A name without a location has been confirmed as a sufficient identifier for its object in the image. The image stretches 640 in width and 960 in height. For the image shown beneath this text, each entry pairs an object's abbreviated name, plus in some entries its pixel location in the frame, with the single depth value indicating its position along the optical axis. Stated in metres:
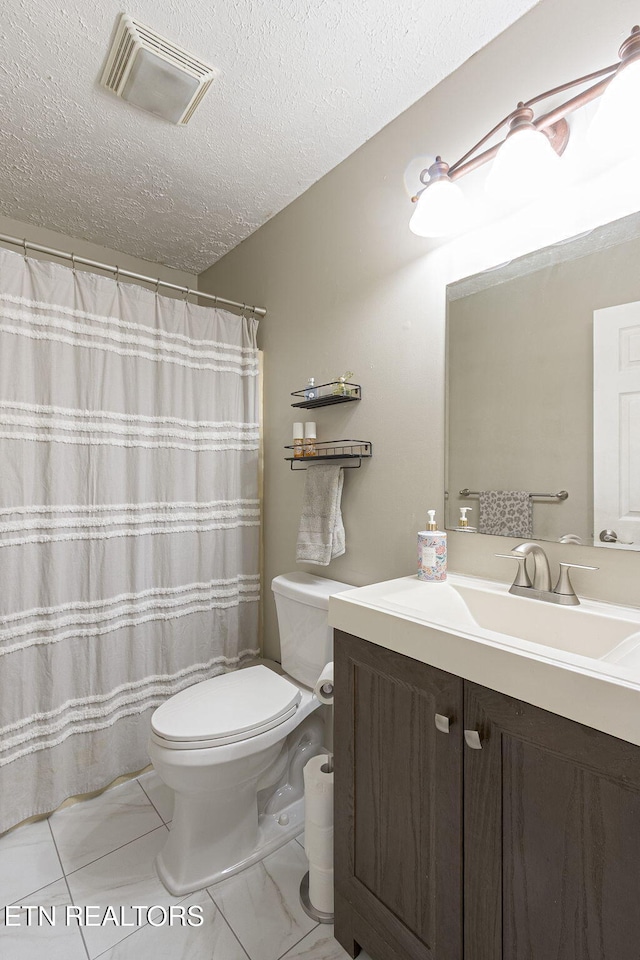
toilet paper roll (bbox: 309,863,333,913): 1.23
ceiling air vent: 1.25
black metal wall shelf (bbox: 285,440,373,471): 1.61
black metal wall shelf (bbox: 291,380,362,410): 1.63
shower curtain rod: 1.51
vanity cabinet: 0.67
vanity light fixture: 0.92
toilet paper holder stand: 1.22
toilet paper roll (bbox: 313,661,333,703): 1.30
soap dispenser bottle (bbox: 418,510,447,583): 1.27
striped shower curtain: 1.56
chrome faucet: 1.04
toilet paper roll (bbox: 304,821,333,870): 1.23
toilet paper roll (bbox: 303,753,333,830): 1.22
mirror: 1.02
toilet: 1.29
